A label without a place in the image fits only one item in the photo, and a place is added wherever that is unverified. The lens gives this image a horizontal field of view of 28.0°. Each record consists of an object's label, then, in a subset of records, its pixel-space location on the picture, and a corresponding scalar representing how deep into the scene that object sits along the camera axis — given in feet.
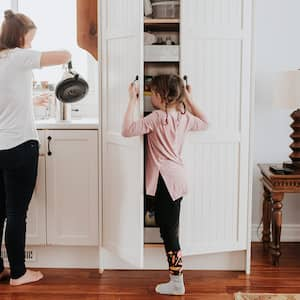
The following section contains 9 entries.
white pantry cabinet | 10.30
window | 13.09
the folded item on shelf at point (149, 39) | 10.65
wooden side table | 11.28
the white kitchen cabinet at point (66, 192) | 11.00
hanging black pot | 10.94
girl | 9.82
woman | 9.75
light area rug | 9.91
